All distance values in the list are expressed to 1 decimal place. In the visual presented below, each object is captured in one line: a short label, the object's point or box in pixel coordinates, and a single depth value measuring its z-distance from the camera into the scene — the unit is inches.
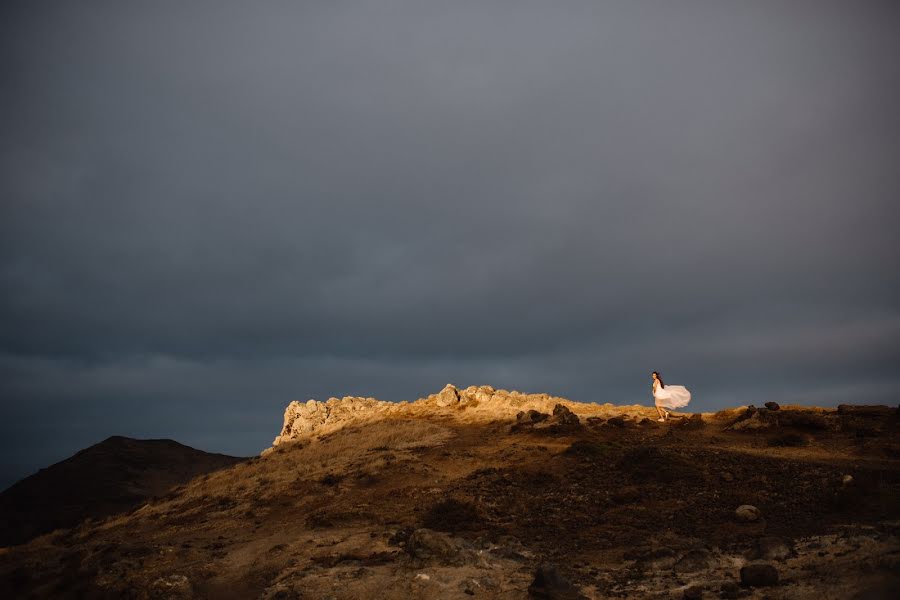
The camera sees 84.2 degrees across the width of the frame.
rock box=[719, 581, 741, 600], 317.7
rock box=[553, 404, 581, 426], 903.6
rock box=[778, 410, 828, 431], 773.1
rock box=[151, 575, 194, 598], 445.1
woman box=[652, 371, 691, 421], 872.3
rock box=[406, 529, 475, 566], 434.9
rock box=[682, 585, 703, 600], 323.9
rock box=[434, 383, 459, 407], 1293.1
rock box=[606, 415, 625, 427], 898.1
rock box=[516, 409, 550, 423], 956.8
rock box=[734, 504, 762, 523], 466.2
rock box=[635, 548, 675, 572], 393.4
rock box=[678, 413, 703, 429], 873.5
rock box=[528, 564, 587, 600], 343.6
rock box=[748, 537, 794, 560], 372.5
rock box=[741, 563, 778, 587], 322.3
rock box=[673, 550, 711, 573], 378.6
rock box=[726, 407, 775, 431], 813.2
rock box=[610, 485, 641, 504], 557.3
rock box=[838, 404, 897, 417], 793.6
